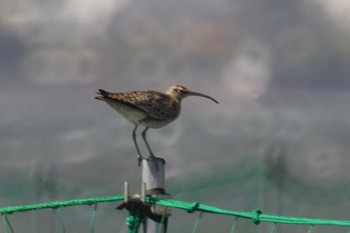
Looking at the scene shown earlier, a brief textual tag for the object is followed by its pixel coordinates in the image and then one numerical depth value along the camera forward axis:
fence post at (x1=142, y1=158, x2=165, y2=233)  20.42
